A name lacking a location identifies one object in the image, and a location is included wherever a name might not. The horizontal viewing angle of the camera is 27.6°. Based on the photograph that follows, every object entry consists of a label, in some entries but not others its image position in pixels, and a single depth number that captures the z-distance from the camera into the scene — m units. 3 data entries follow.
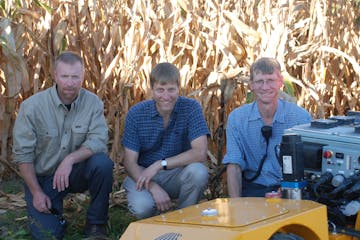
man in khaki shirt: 4.92
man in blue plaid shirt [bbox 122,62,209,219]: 4.80
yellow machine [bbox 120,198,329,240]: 3.07
